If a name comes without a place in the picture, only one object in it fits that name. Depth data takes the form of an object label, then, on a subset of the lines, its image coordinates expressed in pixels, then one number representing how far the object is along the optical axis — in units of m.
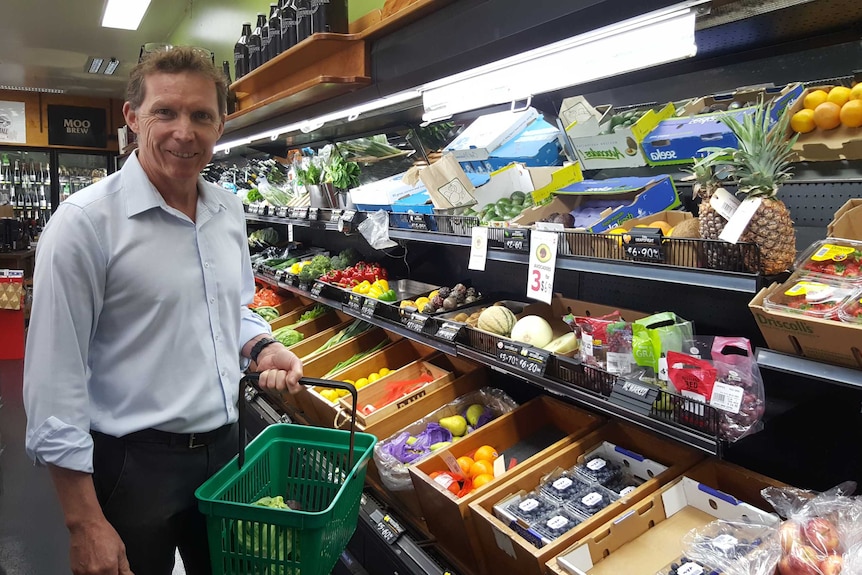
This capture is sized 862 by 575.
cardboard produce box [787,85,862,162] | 1.48
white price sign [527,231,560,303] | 1.75
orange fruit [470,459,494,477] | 2.07
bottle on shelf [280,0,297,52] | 3.14
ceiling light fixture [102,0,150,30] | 6.29
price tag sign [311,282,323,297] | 3.42
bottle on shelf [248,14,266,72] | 3.64
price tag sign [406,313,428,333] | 2.40
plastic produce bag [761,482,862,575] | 1.31
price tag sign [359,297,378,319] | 2.79
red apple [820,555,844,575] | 1.29
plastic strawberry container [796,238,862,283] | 1.31
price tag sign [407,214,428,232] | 2.48
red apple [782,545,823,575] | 1.32
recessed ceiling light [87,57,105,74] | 8.77
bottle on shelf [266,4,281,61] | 3.35
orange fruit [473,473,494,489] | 2.00
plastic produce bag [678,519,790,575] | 1.41
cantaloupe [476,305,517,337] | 2.26
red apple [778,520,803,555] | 1.39
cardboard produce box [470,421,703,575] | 1.57
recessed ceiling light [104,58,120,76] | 8.84
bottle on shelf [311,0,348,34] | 2.76
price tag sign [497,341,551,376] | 1.79
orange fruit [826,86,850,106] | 1.45
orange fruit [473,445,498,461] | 2.13
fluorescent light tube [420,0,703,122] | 1.36
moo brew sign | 11.12
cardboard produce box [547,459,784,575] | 1.58
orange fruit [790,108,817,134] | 1.51
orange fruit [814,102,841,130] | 1.45
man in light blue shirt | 1.44
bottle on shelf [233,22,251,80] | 3.94
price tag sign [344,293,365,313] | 2.93
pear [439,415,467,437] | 2.48
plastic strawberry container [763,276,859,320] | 1.21
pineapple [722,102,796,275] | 1.32
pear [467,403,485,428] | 2.53
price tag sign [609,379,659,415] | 1.47
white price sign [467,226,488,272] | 2.04
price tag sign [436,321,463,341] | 2.17
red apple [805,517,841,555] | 1.34
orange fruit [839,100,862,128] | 1.42
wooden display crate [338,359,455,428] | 2.45
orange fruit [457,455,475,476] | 2.08
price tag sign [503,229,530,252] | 1.87
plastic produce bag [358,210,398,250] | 2.78
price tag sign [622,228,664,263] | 1.47
